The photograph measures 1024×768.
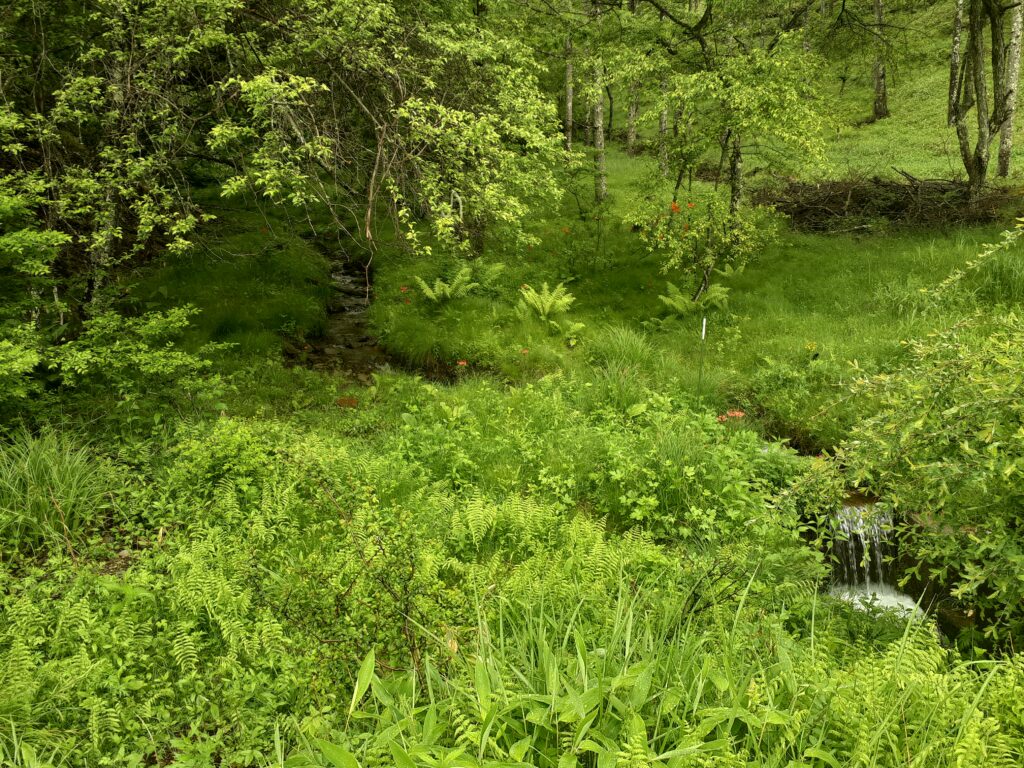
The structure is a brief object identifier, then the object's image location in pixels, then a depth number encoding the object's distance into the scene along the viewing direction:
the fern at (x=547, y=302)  10.78
